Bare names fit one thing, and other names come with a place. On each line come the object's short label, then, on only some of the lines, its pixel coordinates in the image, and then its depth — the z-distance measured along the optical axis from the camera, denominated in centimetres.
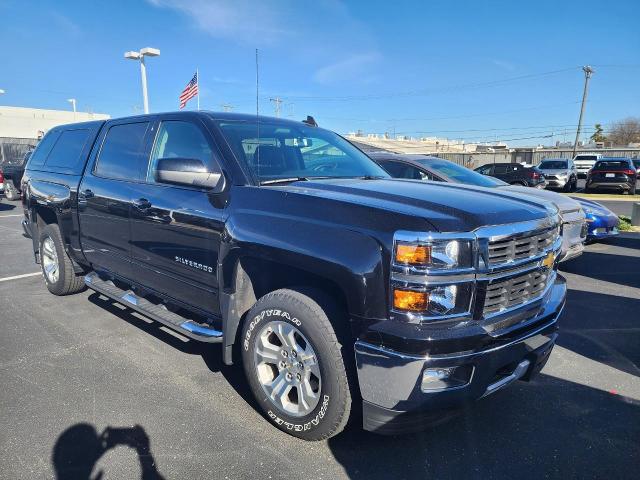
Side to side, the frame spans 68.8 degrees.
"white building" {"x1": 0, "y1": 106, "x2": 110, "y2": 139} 4619
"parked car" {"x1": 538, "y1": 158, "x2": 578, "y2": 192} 2147
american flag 1338
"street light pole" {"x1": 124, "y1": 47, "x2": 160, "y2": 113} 1669
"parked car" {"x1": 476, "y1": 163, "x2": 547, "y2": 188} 1680
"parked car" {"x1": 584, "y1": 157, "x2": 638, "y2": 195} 2008
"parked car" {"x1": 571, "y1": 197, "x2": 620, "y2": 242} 794
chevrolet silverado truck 228
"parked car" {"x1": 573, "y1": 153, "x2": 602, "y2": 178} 3403
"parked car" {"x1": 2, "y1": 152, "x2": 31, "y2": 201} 1697
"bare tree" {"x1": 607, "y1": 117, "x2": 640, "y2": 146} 8144
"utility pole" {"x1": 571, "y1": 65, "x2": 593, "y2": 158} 4594
